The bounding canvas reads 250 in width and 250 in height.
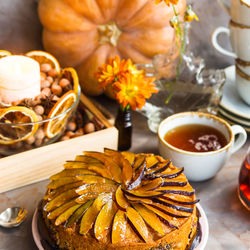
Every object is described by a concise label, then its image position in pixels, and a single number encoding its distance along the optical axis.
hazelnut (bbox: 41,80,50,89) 0.92
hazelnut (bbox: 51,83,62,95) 0.91
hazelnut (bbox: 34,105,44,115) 0.85
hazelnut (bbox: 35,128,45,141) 0.86
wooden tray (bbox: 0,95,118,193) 0.83
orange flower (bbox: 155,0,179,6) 0.84
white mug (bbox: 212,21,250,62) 0.93
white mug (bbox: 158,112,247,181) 0.84
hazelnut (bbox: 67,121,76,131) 0.96
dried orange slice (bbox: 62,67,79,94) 0.91
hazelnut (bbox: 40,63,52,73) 0.96
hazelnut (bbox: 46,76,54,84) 0.94
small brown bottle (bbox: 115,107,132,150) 0.94
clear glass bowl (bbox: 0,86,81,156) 0.83
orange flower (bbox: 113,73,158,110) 0.88
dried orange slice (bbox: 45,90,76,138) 0.85
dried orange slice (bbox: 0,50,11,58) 0.94
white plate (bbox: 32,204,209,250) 0.69
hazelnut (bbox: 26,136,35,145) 0.86
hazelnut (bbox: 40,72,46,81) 0.93
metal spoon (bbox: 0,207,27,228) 0.77
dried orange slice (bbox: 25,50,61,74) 0.97
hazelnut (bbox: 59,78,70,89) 0.92
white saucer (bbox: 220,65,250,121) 1.03
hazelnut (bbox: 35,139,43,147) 0.87
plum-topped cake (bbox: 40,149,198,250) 0.63
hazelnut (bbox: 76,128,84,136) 0.95
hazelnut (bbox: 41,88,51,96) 0.89
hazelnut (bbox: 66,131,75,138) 0.93
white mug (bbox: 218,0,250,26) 0.89
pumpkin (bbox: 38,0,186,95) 1.03
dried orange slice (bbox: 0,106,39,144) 0.81
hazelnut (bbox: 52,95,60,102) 0.88
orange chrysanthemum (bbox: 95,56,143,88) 0.90
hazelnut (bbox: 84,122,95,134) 0.94
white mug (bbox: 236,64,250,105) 1.00
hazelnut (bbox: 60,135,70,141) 0.92
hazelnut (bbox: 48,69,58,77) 0.96
